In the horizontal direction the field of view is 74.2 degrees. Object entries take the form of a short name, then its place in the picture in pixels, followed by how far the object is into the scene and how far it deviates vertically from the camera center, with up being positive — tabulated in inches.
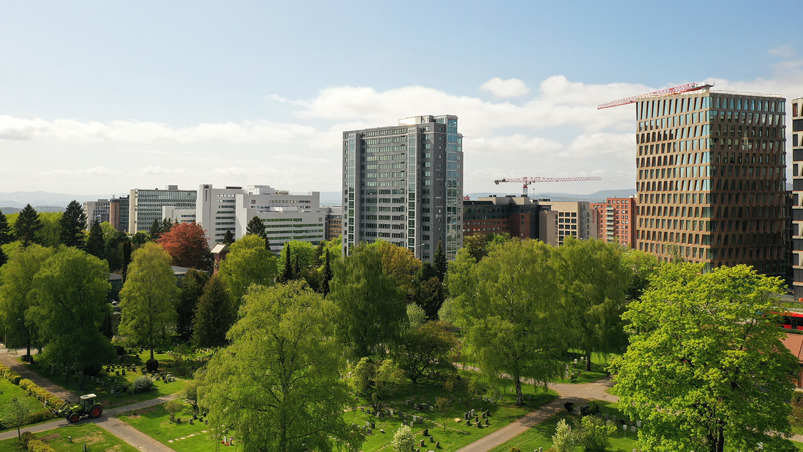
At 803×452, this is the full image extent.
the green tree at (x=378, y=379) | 1996.8 -654.8
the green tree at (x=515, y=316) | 2009.1 -423.4
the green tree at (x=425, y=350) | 2333.9 -624.2
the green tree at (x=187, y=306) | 3120.1 -585.2
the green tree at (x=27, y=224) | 4338.1 -149.6
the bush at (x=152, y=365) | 2551.7 -760.8
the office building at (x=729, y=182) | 4630.9 +259.4
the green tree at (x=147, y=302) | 2635.3 -474.1
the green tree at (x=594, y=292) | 2324.1 -371.8
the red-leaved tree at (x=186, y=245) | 4714.6 -344.2
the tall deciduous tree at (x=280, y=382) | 1325.0 -451.0
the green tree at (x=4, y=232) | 4466.5 -220.0
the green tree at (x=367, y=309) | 2305.6 -438.7
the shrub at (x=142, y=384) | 2267.5 -760.3
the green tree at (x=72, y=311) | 2244.1 -451.6
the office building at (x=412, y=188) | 5949.8 +244.1
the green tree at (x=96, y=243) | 4822.8 -332.3
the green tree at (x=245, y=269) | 3240.7 -376.7
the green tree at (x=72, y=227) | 4749.0 -188.1
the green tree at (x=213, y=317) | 2669.8 -558.2
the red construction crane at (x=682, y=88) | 6253.0 +1470.8
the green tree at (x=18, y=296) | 2492.6 -424.8
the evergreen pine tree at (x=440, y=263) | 4353.1 -452.5
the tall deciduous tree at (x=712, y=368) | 1218.0 -373.2
